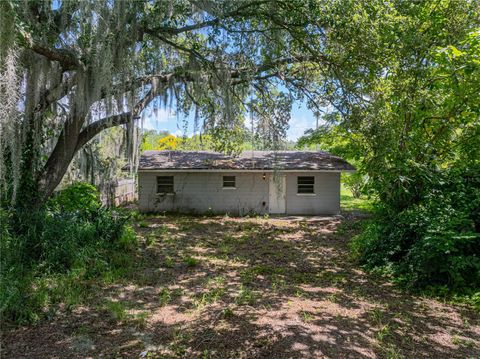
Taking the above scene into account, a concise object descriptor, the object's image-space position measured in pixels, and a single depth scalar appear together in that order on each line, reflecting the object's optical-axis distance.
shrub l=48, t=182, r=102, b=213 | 8.63
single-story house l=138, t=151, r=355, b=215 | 14.66
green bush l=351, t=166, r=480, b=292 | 5.70
